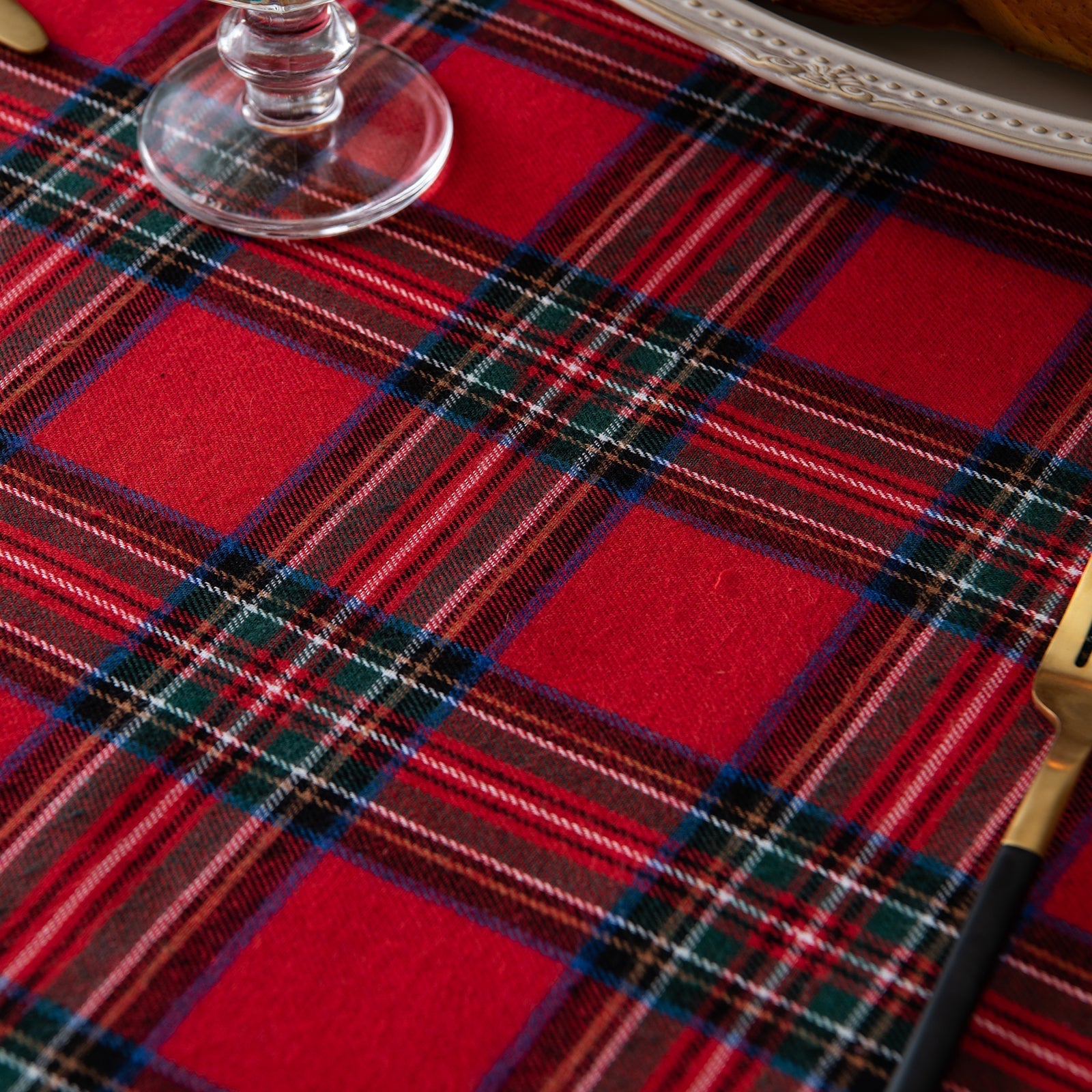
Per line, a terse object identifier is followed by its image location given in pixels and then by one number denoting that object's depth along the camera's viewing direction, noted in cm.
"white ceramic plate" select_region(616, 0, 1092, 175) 59
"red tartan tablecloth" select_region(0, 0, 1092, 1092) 54
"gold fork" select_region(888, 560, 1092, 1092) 52
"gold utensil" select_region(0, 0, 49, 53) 66
